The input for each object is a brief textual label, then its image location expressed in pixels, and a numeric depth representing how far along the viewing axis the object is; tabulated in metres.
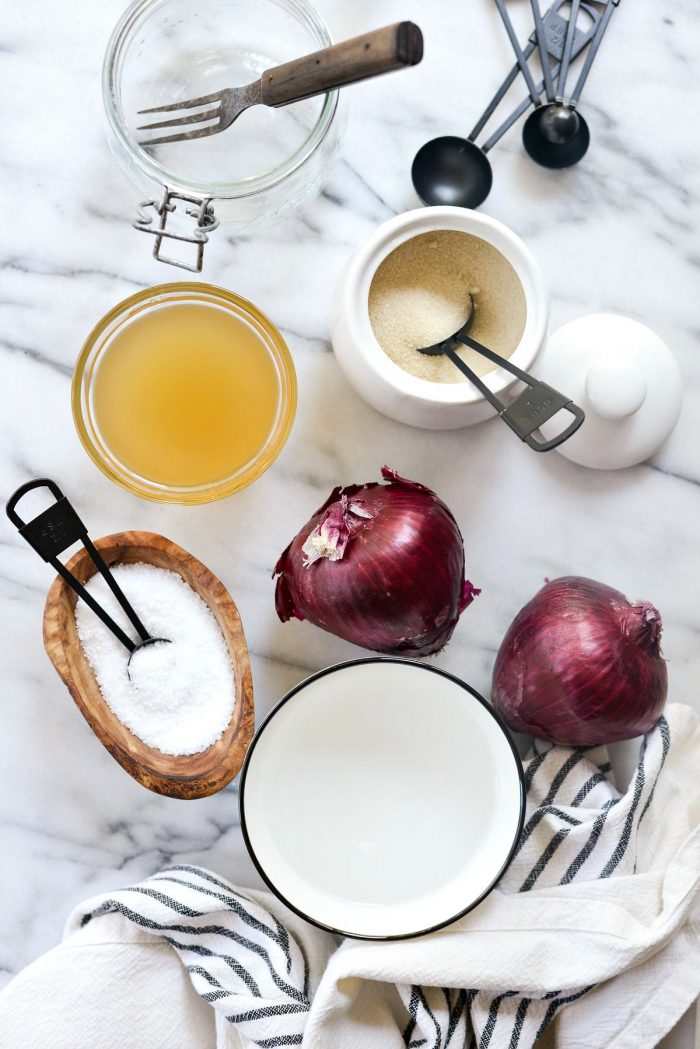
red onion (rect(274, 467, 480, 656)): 0.79
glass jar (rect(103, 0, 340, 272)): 0.80
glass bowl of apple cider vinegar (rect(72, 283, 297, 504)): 0.86
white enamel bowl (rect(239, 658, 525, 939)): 0.85
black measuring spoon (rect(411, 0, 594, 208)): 0.91
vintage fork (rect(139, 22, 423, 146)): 0.56
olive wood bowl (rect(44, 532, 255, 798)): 0.82
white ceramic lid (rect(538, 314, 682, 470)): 0.89
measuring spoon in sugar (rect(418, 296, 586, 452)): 0.76
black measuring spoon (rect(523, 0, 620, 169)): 0.91
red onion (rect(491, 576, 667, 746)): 0.82
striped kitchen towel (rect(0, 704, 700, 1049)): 0.84
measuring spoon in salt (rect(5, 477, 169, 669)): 0.81
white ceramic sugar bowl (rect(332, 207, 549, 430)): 0.81
